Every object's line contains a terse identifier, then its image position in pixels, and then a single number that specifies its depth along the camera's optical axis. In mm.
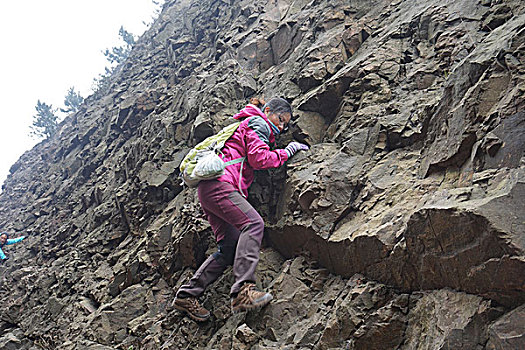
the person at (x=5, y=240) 15336
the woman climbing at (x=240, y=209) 4573
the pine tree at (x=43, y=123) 34469
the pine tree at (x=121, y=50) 39406
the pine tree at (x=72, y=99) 37844
